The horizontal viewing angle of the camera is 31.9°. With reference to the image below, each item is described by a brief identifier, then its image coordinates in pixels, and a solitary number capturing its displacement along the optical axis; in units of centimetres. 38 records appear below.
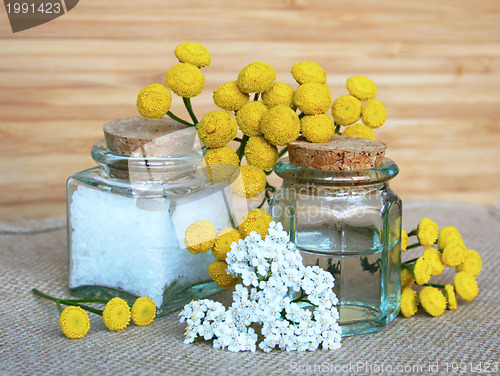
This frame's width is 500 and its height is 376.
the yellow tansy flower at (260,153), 30
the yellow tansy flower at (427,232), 31
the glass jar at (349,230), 29
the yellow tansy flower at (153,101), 30
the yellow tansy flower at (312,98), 30
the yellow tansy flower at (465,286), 31
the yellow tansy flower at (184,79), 30
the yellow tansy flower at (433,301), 31
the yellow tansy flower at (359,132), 31
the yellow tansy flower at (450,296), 31
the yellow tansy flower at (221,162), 30
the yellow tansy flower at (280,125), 29
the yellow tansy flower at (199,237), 29
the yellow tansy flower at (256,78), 30
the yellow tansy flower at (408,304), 31
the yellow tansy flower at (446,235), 31
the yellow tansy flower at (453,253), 31
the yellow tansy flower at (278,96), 30
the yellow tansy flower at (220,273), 29
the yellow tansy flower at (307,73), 30
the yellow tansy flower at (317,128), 29
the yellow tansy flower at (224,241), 29
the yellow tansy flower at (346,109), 31
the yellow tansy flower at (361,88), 31
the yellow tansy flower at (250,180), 30
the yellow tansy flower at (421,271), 30
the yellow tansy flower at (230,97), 30
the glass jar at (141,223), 30
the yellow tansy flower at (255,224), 29
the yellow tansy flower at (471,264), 32
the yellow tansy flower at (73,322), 29
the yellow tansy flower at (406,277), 31
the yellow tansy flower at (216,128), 29
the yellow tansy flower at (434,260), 31
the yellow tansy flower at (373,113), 31
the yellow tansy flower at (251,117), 30
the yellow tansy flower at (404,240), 32
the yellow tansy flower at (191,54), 30
